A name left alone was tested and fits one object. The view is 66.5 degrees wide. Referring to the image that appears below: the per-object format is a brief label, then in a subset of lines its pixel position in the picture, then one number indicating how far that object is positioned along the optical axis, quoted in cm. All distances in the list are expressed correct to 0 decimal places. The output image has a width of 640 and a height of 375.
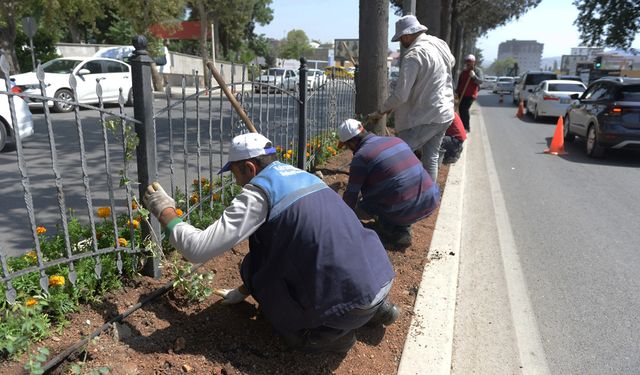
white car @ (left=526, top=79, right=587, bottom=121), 1652
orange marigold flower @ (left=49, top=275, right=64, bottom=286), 244
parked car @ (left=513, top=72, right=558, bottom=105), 2246
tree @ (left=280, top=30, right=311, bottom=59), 8238
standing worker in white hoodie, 511
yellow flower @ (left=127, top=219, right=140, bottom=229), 305
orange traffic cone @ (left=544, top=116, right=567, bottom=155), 1048
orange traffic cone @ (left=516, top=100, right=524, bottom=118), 1920
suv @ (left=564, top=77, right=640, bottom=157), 904
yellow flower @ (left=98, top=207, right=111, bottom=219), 292
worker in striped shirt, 385
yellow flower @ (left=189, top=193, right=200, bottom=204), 373
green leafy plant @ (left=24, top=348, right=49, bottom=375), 196
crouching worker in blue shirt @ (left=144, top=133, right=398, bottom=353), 226
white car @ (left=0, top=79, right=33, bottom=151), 732
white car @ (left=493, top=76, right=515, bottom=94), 3884
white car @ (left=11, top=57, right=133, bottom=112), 1298
